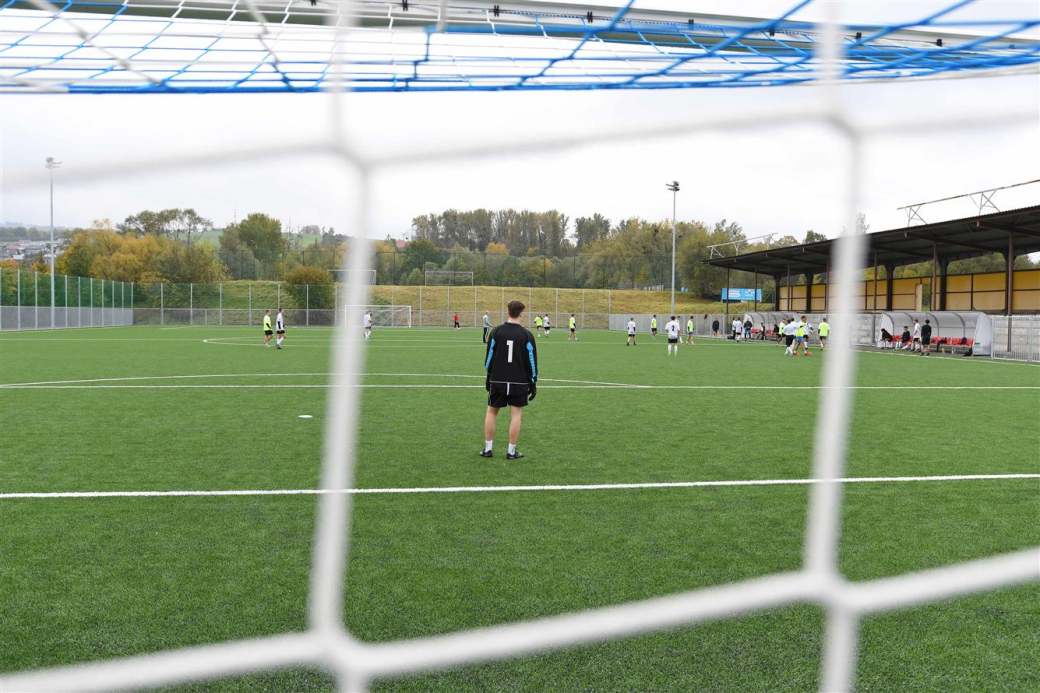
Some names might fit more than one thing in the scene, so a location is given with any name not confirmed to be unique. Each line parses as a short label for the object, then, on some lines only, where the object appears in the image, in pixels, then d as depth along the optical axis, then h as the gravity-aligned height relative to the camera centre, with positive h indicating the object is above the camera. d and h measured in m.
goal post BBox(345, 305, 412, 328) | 48.74 -0.41
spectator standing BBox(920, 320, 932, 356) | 25.83 -0.73
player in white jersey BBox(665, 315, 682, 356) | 23.47 -0.55
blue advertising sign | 53.01 +1.31
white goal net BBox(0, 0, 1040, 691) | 1.75 -0.39
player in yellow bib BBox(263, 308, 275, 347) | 23.12 -0.54
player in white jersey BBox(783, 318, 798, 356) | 25.39 -0.63
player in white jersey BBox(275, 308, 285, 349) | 23.40 -0.59
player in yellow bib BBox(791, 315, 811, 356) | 24.32 -0.55
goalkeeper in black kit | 6.39 -0.47
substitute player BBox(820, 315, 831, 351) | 25.04 -0.47
